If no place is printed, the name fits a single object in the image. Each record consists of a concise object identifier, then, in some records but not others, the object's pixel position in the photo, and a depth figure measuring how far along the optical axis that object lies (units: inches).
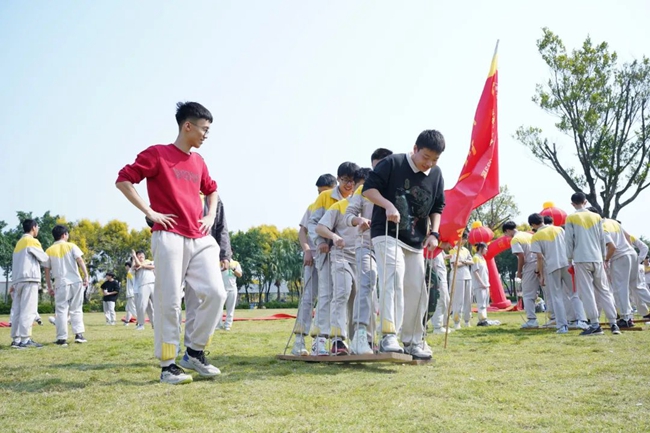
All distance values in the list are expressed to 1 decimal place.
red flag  320.2
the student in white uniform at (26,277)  414.6
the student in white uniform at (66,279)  426.3
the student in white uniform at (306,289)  300.0
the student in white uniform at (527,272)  482.3
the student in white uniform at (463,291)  560.7
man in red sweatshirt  205.5
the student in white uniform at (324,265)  285.4
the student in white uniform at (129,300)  751.7
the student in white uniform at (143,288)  601.3
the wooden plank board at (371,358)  219.1
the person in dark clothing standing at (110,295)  774.5
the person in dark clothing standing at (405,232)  233.5
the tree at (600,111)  1064.8
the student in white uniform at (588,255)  395.5
